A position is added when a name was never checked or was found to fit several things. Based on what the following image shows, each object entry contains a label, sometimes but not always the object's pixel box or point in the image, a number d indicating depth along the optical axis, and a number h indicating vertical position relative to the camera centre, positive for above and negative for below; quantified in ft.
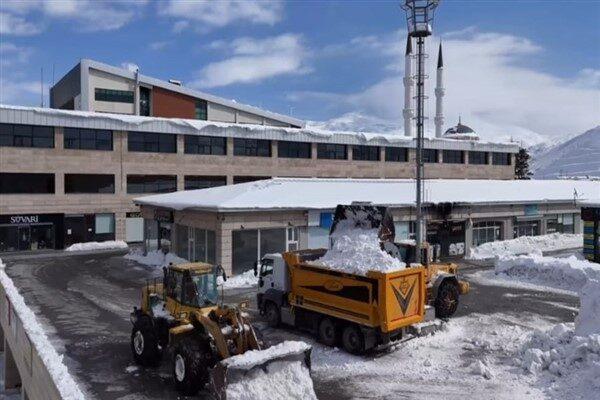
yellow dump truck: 49.83 -10.49
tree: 321.93 +22.03
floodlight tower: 67.10 +18.30
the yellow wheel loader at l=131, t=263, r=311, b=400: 36.73 -10.98
